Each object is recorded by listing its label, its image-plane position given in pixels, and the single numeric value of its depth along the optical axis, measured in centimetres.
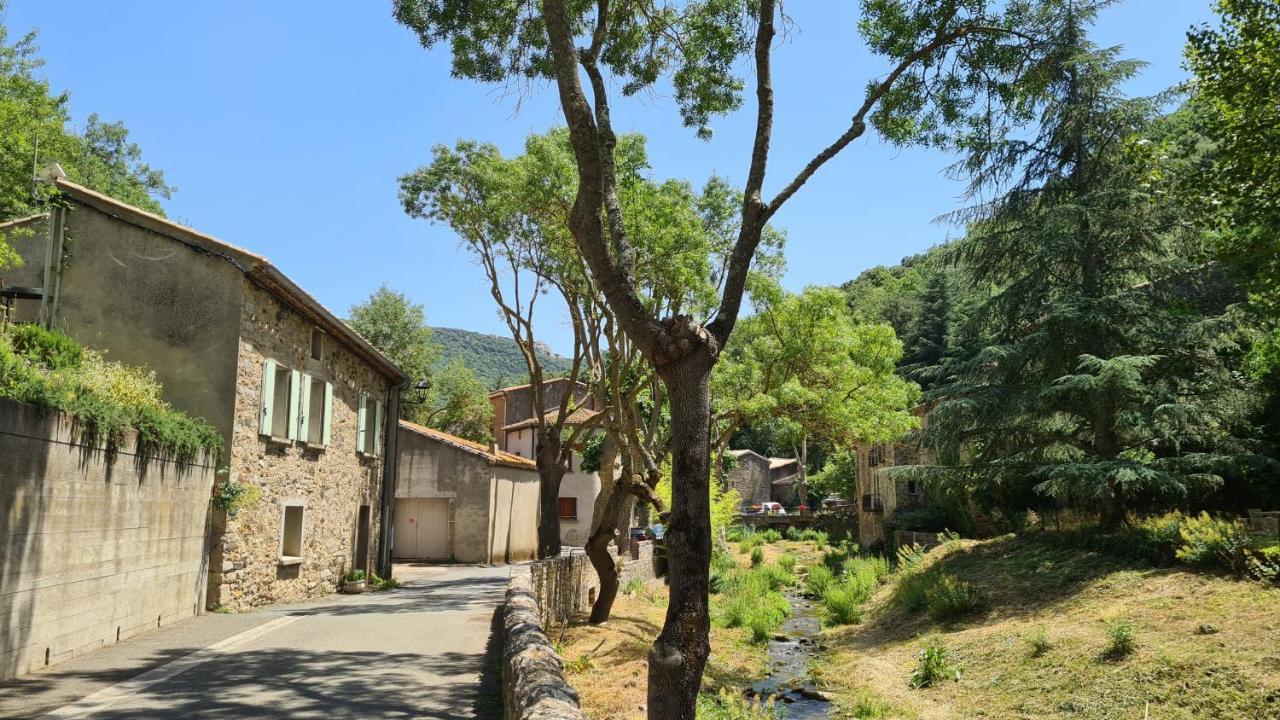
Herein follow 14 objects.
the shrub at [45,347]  1049
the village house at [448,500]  2925
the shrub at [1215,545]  1227
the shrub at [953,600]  1554
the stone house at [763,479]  7288
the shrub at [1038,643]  1228
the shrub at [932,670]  1287
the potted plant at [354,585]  1888
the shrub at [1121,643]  1108
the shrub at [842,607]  1889
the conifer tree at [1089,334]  1541
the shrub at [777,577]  2517
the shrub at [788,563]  2834
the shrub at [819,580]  2305
